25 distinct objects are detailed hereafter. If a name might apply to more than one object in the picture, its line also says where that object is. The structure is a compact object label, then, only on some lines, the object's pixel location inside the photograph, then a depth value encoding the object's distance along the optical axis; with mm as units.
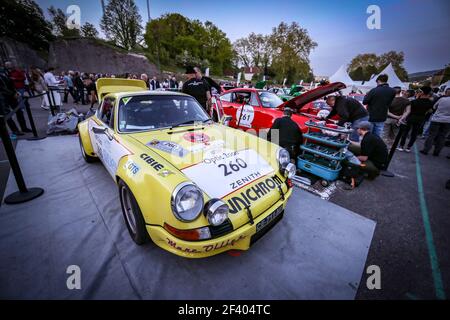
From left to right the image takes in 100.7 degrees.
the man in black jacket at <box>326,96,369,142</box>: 3955
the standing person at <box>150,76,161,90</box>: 12436
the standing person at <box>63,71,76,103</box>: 10602
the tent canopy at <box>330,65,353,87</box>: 18359
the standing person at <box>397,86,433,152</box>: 4785
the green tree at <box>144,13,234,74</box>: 39219
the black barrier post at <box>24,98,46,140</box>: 4730
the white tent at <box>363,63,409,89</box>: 15506
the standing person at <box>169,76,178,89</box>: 15268
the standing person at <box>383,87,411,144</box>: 5867
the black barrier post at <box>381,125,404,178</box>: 3954
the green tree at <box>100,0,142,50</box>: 33656
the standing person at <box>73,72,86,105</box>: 9984
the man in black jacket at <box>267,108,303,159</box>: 3633
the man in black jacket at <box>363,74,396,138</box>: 4305
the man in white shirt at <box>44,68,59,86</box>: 8550
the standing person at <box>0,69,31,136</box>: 4703
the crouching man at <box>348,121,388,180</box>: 3362
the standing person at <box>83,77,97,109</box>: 9597
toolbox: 3164
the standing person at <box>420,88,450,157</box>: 4738
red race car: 3967
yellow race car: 1470
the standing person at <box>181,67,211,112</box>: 4418
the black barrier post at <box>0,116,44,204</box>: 2350
